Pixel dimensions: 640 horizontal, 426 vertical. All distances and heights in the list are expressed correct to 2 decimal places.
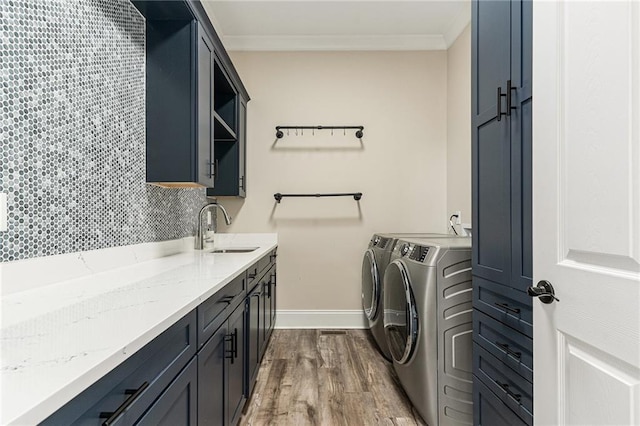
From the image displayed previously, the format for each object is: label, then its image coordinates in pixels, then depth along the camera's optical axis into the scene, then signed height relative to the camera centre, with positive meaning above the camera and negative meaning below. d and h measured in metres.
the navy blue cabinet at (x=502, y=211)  1.18 +0.01
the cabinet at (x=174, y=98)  1.94 +0.63
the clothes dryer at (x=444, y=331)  1.72 -0.58
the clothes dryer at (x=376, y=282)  2.59 -0.55
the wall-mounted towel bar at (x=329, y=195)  3.37 +0.17
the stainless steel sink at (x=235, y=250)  2.82 -0.30
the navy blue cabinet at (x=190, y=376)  0.62 -0.42
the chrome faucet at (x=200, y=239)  2.64 -0.19
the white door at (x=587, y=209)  0.74 +0.01
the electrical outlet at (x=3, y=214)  1.01 +0.00
